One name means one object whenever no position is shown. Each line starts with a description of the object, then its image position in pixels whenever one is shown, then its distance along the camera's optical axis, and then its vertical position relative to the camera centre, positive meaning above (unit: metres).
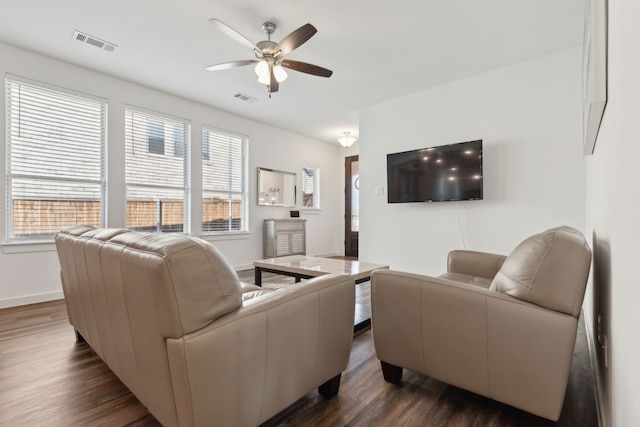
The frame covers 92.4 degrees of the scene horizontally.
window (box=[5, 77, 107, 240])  3.24 +0.62
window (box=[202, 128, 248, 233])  4.90 +0.53
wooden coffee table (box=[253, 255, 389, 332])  2.55 -0.50
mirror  5.67 +0.49
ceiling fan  2.51 +1.39
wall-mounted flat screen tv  3.65 +0.49
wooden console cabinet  5.50 -0.45
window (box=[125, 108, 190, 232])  4.08 +0.59
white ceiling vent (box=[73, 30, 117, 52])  2.95 +1.72
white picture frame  1.07 +0.54
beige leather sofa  0.98 -0.44
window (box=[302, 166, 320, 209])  6.62 +0.58
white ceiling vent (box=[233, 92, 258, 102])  4.36 +1.69
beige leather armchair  1.18 -0.48
